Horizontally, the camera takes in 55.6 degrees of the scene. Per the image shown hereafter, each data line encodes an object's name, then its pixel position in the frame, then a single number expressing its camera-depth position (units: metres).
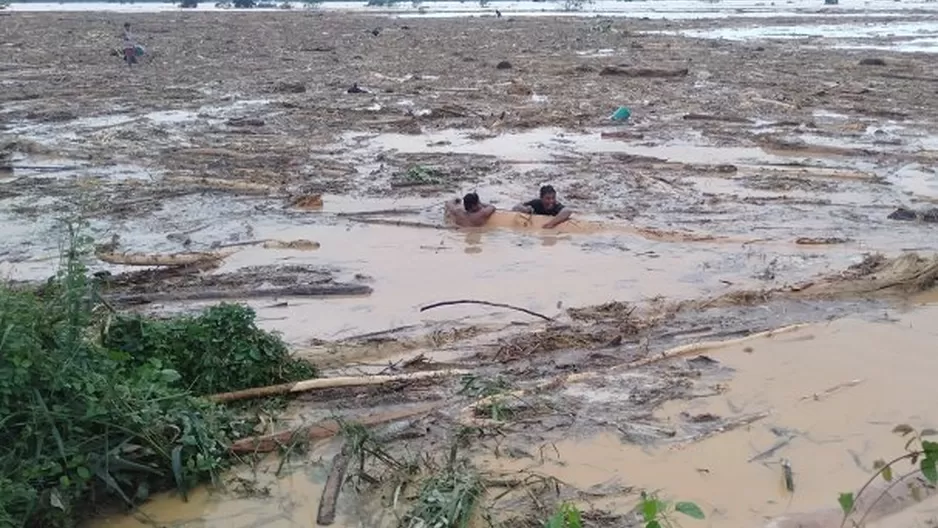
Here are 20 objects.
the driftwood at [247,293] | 7.14
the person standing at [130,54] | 23.77
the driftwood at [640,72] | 21.39
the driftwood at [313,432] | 4.78
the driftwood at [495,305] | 6.86
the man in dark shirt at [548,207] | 9.26
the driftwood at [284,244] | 8.81
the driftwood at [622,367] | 5.20
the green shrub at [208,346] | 5.16
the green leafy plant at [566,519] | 3.07
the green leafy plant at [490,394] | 5.13
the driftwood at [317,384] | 5.19
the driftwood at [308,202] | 10.16
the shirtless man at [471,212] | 9.22
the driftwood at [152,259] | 8.05
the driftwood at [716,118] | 15.45
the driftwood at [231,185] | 10.81
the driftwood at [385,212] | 9.94
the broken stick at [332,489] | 4.25
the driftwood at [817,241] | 8.77
